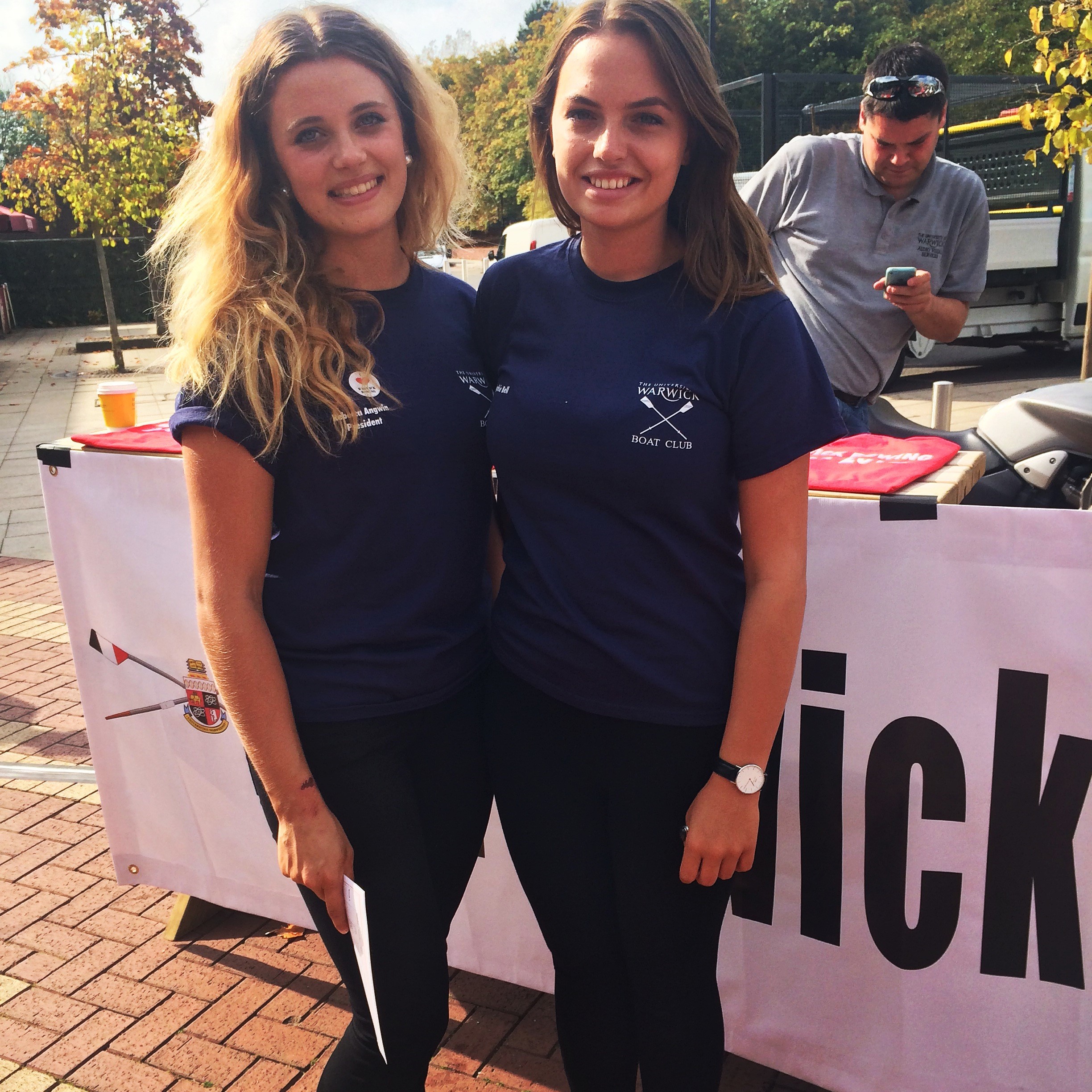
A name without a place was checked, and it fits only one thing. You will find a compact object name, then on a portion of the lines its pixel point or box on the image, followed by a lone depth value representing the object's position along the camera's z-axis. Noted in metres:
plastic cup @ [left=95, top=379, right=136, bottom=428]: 3.01
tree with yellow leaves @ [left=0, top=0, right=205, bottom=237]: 14.41
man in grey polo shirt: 2.85
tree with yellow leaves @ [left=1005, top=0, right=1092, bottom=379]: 4.57
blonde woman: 1.53
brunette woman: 1.47
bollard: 3.84
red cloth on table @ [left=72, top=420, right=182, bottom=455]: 2.57
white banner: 1.81
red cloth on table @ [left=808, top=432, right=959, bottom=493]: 1.96
